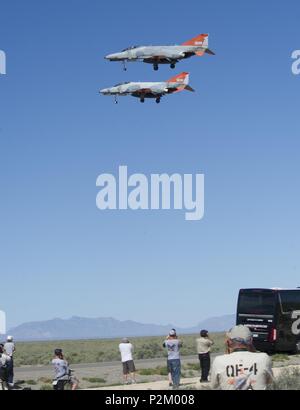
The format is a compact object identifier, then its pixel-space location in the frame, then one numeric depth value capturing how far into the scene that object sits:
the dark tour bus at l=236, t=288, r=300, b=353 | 37.81
